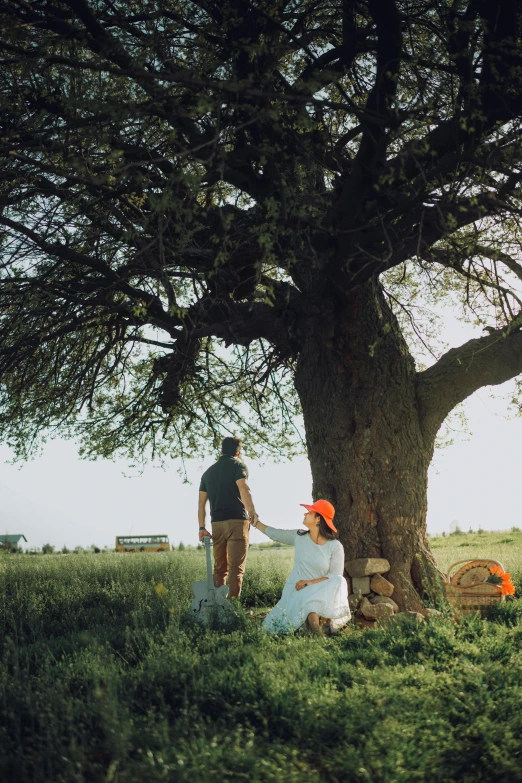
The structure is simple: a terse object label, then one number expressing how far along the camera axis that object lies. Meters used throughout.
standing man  10.77
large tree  7.83
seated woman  8.35
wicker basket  10.03
